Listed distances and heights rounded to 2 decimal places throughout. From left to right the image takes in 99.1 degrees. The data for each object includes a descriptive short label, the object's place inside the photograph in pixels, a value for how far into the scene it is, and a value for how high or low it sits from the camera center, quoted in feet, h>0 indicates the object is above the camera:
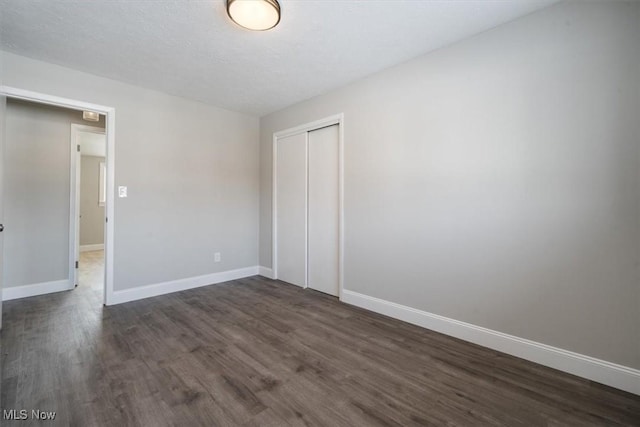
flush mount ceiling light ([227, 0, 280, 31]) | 6.06 +4.75
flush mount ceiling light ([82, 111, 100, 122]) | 11.80 +4.47
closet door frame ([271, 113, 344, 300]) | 10.82 +1.57
